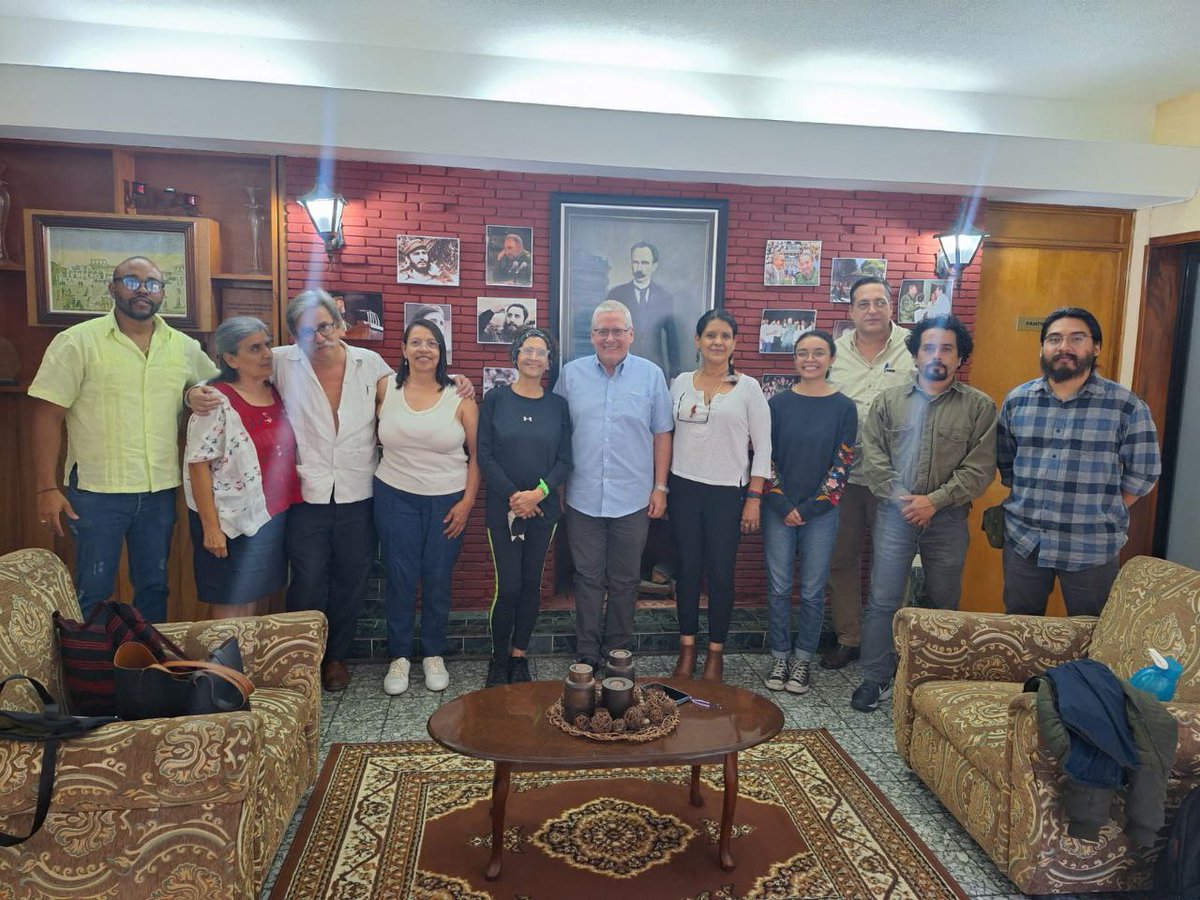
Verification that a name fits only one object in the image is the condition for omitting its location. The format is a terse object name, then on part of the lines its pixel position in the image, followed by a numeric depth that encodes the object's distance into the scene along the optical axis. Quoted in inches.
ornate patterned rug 89.1
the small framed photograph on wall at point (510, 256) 170.6
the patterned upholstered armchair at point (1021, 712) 85.4
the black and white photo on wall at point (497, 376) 174.2
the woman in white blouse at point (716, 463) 138.2
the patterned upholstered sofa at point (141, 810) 70.2
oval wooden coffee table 83.0
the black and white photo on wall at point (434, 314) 169.9
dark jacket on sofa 79.3
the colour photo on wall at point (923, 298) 182.7
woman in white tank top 133.5
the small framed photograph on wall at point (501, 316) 172.2
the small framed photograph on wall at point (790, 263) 179.0
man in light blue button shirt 137.9
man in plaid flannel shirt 117.5
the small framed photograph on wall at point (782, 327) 180.5
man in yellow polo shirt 123.7
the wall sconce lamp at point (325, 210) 154.4
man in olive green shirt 132.7
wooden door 188.4
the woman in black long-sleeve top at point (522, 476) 134.6
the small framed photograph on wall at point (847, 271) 180.2
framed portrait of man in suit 173.0
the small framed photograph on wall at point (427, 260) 167.8
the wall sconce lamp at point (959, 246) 173.3
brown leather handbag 79.3
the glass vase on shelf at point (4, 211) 150.7
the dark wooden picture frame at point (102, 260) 148.3
